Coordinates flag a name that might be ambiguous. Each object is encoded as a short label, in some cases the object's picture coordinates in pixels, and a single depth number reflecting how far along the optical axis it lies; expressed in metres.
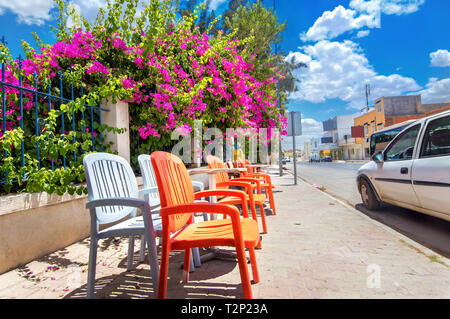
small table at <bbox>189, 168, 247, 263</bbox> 3.07
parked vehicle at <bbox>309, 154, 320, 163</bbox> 61.47
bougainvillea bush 3.85
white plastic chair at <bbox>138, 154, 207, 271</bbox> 2.88
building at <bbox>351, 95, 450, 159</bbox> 42.28
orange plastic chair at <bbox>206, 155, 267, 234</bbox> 3.44
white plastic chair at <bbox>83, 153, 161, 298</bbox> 1.98
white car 3.53
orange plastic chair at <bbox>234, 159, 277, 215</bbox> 5.20
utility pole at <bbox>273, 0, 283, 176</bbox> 15.10
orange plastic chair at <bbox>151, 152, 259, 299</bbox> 1.77
